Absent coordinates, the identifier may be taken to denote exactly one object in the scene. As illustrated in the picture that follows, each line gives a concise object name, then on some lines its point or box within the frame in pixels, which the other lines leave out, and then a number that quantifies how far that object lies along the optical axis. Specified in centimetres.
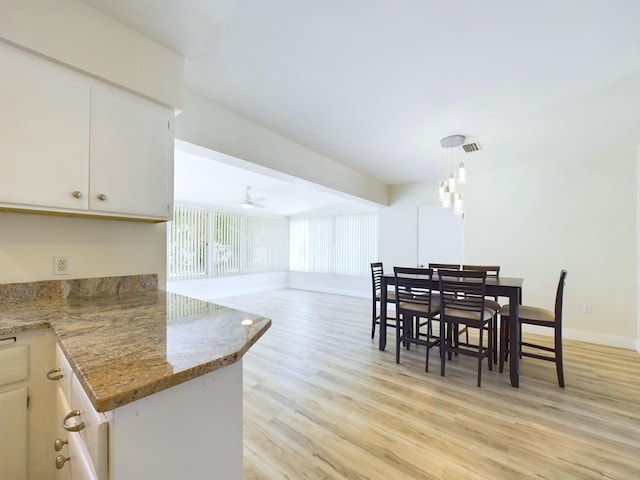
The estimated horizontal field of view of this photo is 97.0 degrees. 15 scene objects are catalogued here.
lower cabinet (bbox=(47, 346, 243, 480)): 67
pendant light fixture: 317
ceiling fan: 539
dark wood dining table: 251
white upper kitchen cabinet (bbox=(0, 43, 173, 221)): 133
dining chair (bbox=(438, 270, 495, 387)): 256
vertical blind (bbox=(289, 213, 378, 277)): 721
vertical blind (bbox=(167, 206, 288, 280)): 630
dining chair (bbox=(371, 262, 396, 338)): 355
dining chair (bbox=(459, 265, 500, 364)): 301
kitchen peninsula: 67
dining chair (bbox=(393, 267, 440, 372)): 291
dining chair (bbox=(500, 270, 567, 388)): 252
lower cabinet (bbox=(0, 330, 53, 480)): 109
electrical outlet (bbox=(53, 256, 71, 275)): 161
